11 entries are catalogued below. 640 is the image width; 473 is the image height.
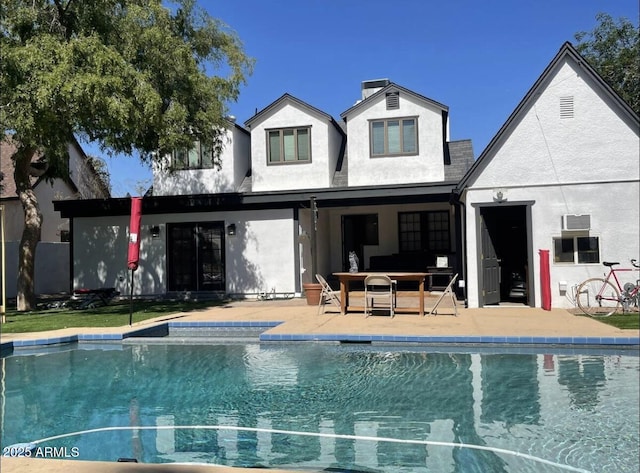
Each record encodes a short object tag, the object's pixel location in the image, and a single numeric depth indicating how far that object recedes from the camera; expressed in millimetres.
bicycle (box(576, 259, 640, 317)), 7297
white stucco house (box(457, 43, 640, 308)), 6062
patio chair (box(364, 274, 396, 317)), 9992
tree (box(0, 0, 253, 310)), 9391
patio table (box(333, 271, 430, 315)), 10000
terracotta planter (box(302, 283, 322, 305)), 12484
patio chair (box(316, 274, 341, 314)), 10753
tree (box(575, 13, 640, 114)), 10367
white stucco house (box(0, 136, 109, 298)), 19141
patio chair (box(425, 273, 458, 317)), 9898
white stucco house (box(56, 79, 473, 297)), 14438
